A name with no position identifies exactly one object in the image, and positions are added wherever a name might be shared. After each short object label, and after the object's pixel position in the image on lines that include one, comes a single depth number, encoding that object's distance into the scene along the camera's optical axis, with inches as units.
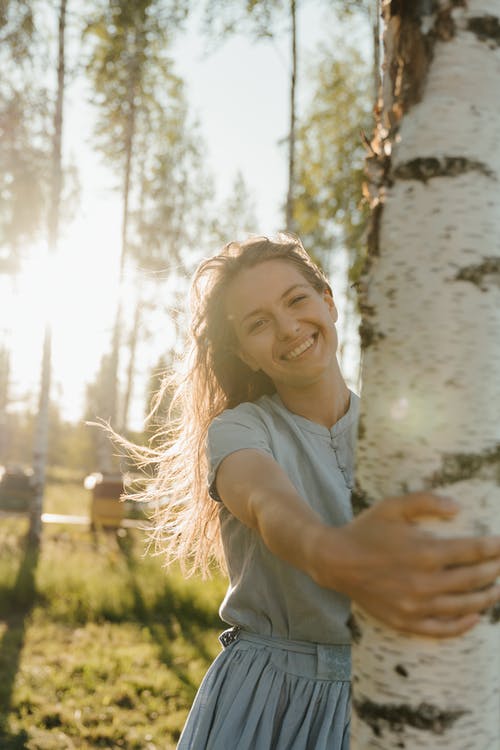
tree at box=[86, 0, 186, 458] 376.8
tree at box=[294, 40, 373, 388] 415.2
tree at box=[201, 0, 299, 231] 308.8
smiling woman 66.4
